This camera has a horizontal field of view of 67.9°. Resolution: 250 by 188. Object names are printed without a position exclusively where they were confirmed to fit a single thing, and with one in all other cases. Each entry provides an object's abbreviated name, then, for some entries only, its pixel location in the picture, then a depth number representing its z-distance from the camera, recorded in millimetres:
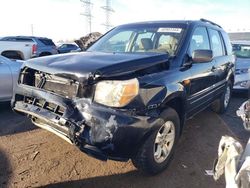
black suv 1807
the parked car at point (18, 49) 7885
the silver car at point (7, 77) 3653
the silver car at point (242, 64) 5228
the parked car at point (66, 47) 14497
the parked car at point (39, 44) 8831
